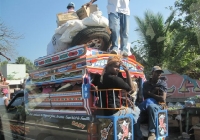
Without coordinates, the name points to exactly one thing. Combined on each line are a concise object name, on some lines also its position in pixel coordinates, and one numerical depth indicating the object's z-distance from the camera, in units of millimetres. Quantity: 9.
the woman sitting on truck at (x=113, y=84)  3129
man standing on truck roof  4195
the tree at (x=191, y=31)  10688
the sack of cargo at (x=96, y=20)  4203
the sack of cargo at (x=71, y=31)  4199
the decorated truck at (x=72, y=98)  3145
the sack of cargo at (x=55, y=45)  4386
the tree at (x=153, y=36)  12188
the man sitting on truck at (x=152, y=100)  3537
